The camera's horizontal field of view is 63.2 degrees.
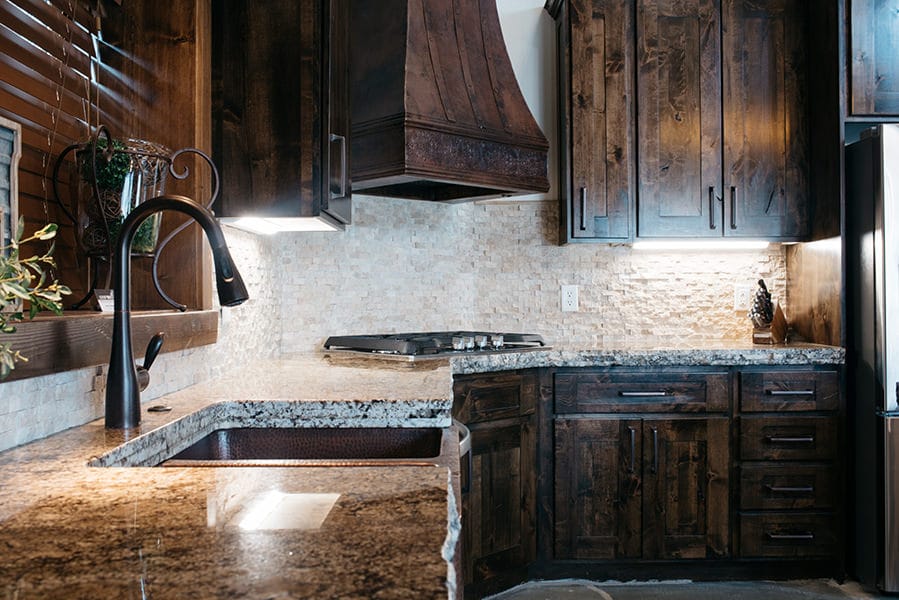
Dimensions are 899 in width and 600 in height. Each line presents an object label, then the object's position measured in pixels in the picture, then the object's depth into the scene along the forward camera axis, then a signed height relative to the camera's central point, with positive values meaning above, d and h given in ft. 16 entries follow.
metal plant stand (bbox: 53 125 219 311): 5.01 +0.84
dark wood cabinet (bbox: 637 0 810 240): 10.04 +2.58
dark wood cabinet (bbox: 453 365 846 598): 9.05 -2.02
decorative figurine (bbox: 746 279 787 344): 10.12 -0.22
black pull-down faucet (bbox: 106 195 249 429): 4.23 -0.10
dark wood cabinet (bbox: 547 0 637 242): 10.01 +2.54
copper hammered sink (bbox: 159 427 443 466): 5.32 -1.01
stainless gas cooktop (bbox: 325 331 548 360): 8.57 -0.48
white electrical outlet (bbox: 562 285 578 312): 11.02 +0.06
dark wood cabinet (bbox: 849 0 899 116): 9.27 +3.12
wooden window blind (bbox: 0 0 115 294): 4.91 +1.59
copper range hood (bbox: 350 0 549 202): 8.21 +2.39
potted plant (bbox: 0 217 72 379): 2.88 +0.06
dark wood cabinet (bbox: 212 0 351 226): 6.78 +1.86
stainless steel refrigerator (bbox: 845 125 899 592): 8.57 -0.74
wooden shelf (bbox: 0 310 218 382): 3.72 -0.19
